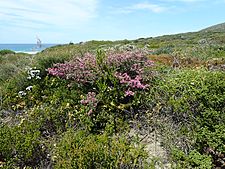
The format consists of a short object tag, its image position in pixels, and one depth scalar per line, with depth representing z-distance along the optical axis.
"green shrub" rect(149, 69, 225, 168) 2.10
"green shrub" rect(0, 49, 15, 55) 13.91
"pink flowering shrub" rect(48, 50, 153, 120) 3.05
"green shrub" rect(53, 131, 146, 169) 1.84
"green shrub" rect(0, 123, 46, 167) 2.15
